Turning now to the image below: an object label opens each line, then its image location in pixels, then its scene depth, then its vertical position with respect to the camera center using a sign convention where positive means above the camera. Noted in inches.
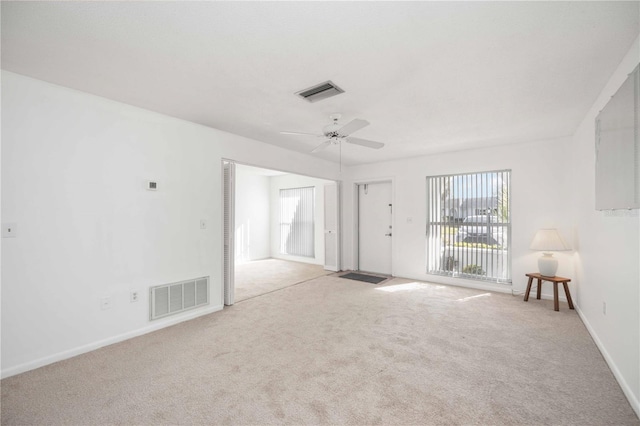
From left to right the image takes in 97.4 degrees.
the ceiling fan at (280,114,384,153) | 107.7 +33.5
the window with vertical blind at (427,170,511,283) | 184.2 -9.0
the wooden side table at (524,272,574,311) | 144.3 -37.6
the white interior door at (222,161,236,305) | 157.3 -9.8
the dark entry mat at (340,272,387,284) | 211.8 -51.4
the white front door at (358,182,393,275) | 237.5 -12.5
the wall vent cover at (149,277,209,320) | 124.6 -39.8
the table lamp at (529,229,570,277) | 151.4 -18.3
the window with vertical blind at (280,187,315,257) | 299.4 -10.1
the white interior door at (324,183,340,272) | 251.3 -13.1
